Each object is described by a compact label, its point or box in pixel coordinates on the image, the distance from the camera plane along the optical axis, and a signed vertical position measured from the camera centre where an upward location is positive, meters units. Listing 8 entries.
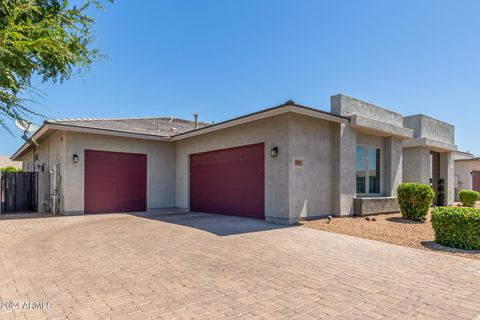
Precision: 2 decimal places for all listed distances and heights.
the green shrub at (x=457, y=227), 6.29 -1.41
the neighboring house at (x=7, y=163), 37.87 -0.07
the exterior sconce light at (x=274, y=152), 9.62 +0.39
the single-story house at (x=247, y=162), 9.73 +0.04
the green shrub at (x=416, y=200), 10.06 -1.26
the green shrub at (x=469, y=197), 16.34 -1.88
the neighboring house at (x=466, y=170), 23.00 -0.46
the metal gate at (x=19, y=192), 13.70 -1.42
